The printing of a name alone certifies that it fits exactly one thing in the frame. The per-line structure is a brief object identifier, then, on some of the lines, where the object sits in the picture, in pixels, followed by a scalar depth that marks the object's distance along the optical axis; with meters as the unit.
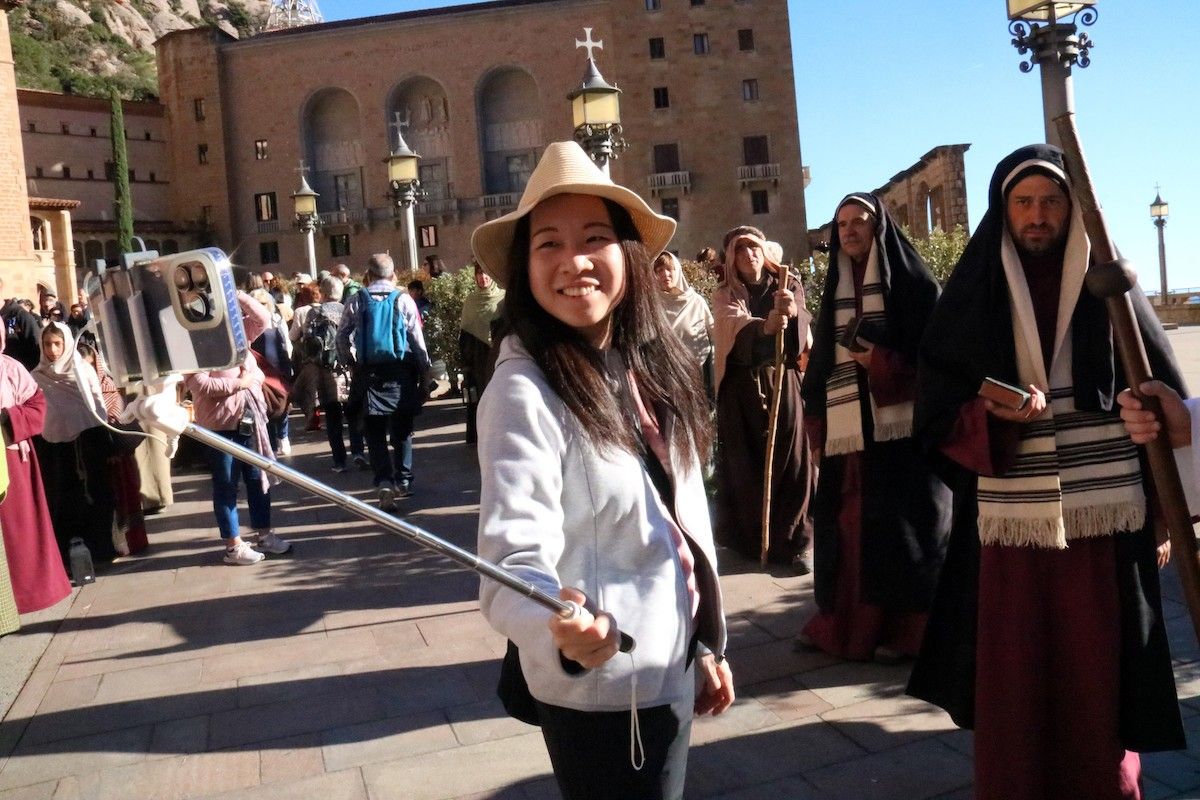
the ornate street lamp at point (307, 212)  20.44
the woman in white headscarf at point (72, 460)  6.79
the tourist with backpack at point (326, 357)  10.70
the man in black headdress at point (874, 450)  4.34
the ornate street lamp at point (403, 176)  15.94
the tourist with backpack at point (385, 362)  8.28
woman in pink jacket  6.61
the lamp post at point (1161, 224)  32.56
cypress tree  47.47
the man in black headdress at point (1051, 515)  2.91
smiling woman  1.76
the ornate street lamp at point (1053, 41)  7.18
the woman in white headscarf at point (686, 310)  6.80
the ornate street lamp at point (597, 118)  9.52
